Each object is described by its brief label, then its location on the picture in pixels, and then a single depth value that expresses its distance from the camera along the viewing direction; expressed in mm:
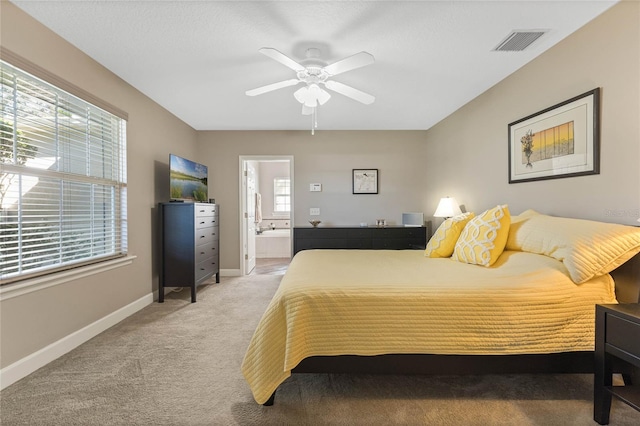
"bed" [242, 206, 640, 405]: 1619
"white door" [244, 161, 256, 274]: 5160
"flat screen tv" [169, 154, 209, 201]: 3674
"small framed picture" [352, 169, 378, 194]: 5012
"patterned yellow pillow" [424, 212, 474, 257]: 2672
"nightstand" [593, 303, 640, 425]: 1346
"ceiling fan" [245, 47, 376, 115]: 2133
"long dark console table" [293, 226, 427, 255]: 4543
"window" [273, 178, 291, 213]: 8109
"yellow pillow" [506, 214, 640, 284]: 1649
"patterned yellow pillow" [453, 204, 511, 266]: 2182
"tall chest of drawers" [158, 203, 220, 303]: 3607
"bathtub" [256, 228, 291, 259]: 6914
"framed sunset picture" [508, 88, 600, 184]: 2064
